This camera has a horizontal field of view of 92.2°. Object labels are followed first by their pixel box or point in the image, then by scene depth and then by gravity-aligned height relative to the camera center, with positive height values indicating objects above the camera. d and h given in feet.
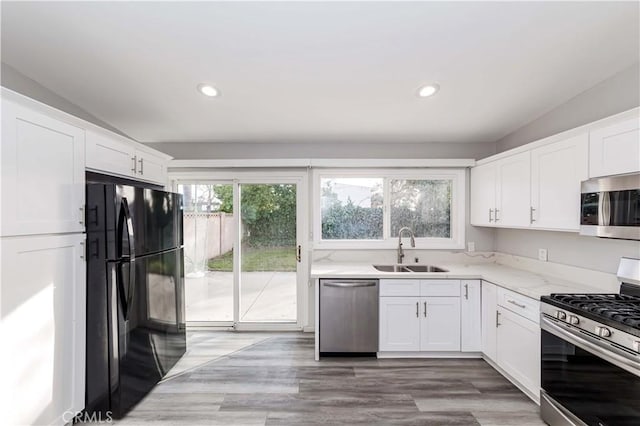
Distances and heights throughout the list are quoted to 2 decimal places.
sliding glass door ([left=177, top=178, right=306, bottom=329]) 13.00 -1.57
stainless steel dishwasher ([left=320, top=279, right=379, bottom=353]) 10.21 -3.50
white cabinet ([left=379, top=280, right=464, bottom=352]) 10.14 -3.46
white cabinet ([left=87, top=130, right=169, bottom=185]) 7.10 +1.41
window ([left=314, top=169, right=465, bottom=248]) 12.73 +0.17
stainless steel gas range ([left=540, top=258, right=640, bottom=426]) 5.14 -2.72
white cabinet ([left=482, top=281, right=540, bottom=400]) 7.63 -3.43
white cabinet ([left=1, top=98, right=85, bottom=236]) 5.31 +0.72
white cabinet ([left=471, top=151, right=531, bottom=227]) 9.19 +0.64
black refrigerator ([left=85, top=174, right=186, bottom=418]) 6.82 -1.98
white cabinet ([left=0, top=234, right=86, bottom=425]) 5.41 -2.26
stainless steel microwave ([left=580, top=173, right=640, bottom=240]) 5.96 +0.09
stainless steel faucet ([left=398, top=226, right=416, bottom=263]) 12.27 -1.30
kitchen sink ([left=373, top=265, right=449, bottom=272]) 12.08 -2.26
